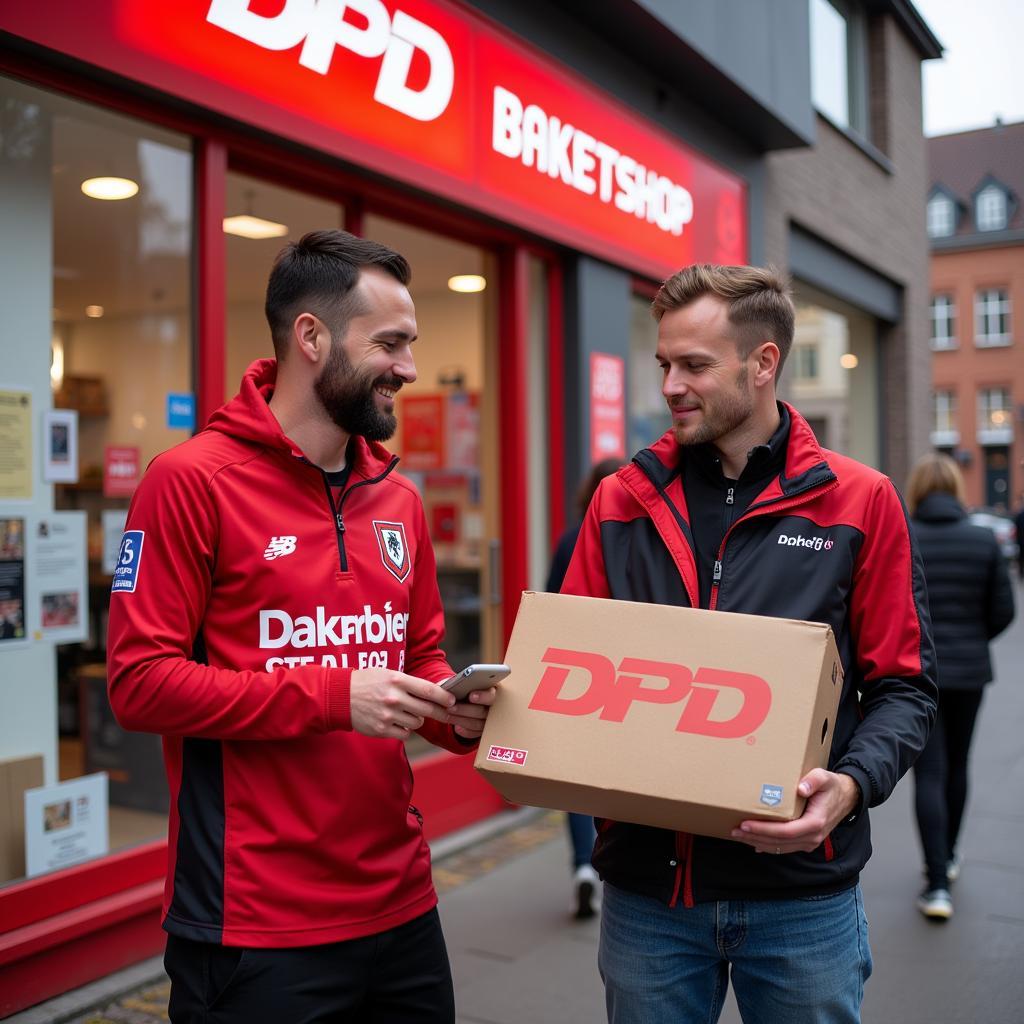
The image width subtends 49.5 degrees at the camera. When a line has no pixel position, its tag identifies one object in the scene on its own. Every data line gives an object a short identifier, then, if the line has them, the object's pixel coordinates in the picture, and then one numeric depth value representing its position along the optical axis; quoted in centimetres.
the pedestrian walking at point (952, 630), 491
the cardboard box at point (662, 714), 178
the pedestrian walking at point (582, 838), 470
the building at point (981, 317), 4256
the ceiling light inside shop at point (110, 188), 442
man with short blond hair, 202
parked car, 2953
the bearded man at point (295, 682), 192
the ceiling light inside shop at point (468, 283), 641
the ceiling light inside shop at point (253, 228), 487
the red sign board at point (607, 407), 706
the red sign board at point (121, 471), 441
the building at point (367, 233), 407
